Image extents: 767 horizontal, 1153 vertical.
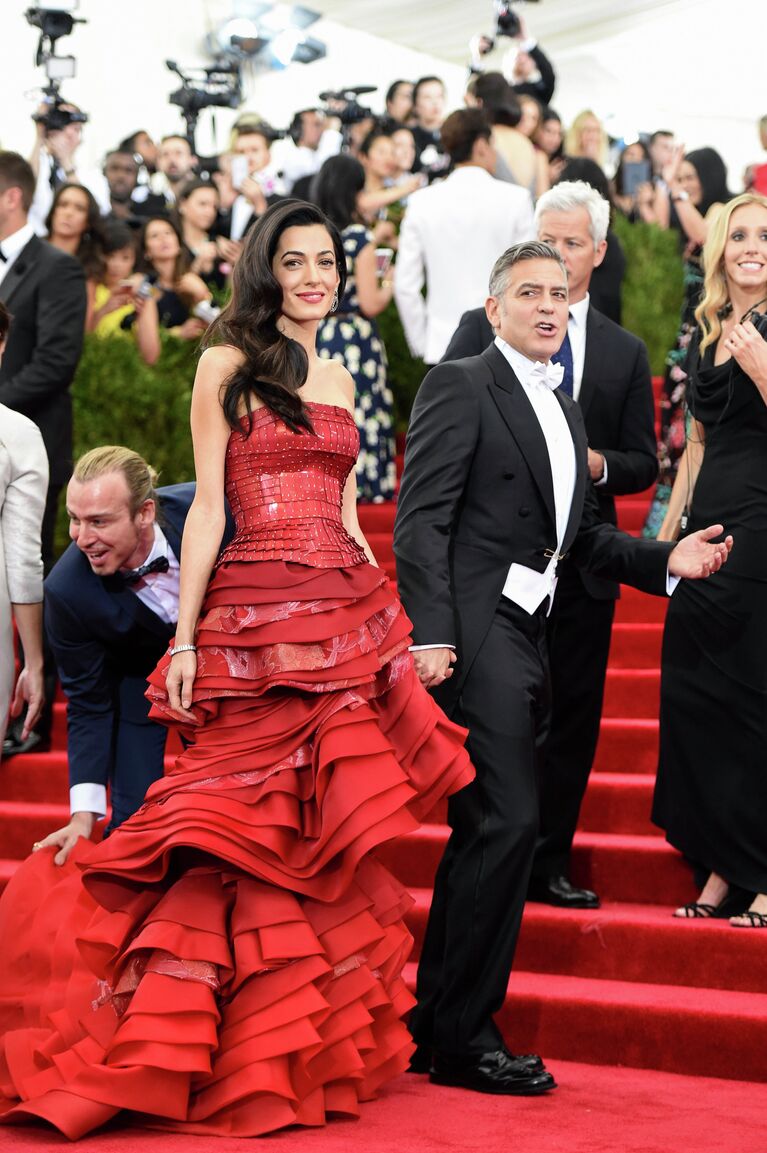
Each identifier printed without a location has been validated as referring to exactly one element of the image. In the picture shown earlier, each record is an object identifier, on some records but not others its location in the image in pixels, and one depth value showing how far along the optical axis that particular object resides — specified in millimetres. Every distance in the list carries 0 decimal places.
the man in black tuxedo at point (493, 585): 3787
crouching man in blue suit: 4059
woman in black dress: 4520
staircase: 4109
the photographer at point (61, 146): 10102
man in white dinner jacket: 6969
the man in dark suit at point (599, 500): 4766
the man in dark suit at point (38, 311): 6277
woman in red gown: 3482
